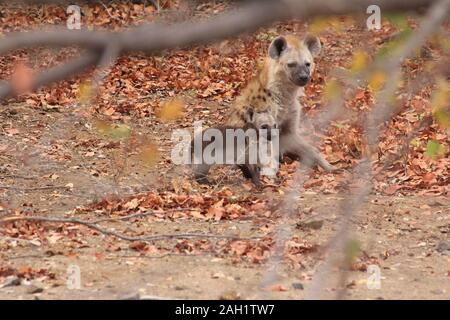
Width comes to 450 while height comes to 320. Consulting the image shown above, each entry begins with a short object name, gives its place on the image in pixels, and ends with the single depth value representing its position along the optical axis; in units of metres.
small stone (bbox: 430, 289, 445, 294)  11.27
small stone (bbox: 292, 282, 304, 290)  11.09
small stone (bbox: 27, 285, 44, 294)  10.80
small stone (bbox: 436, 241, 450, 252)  13.66
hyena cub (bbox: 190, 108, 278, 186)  18.52
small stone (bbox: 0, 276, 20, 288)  11.17
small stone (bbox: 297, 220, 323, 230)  14.20
